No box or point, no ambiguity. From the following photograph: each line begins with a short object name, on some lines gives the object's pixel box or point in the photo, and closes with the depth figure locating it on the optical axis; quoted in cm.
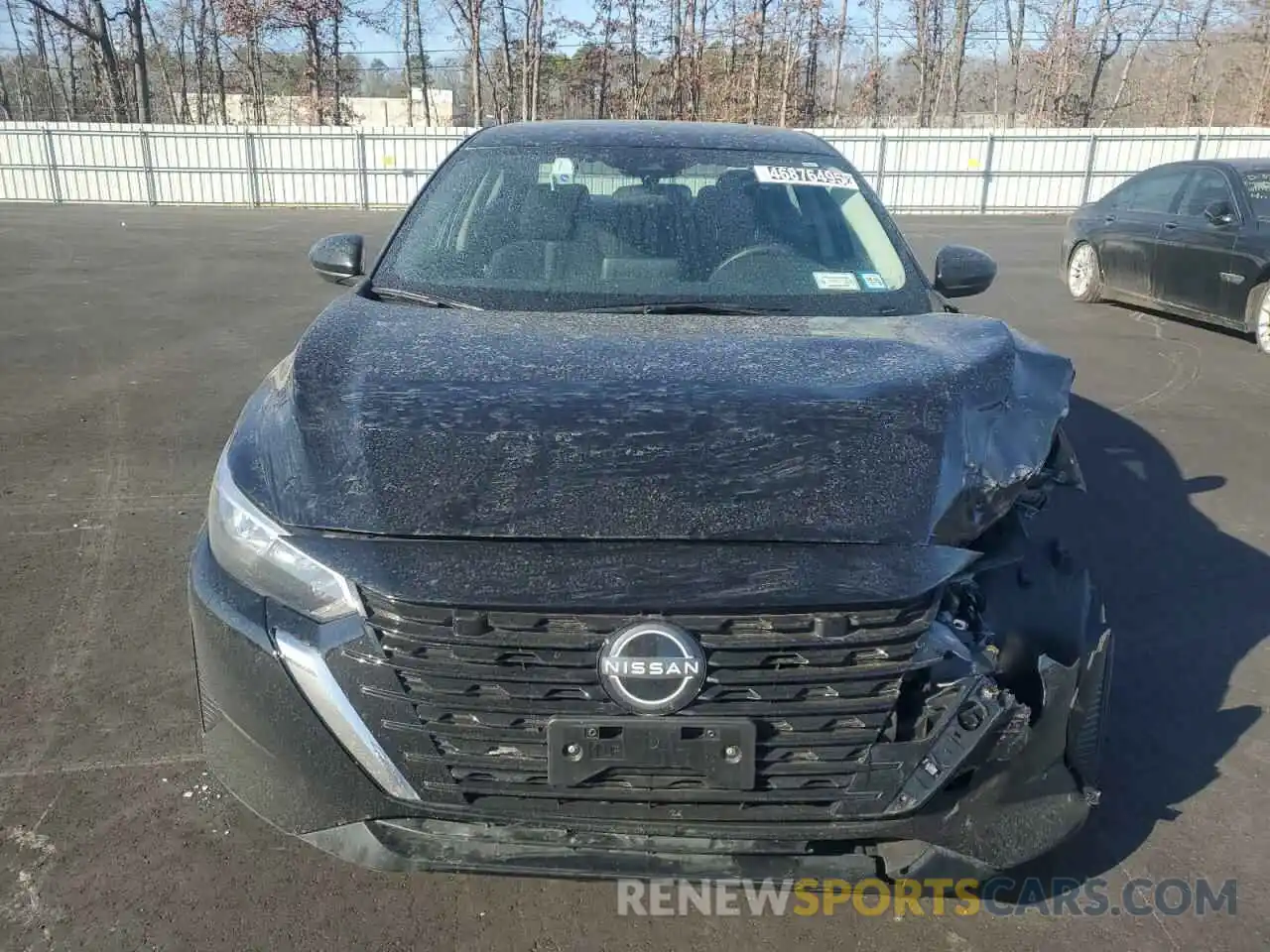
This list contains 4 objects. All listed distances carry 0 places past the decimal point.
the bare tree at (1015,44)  3516
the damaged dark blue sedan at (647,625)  178
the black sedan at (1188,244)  826
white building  3459
